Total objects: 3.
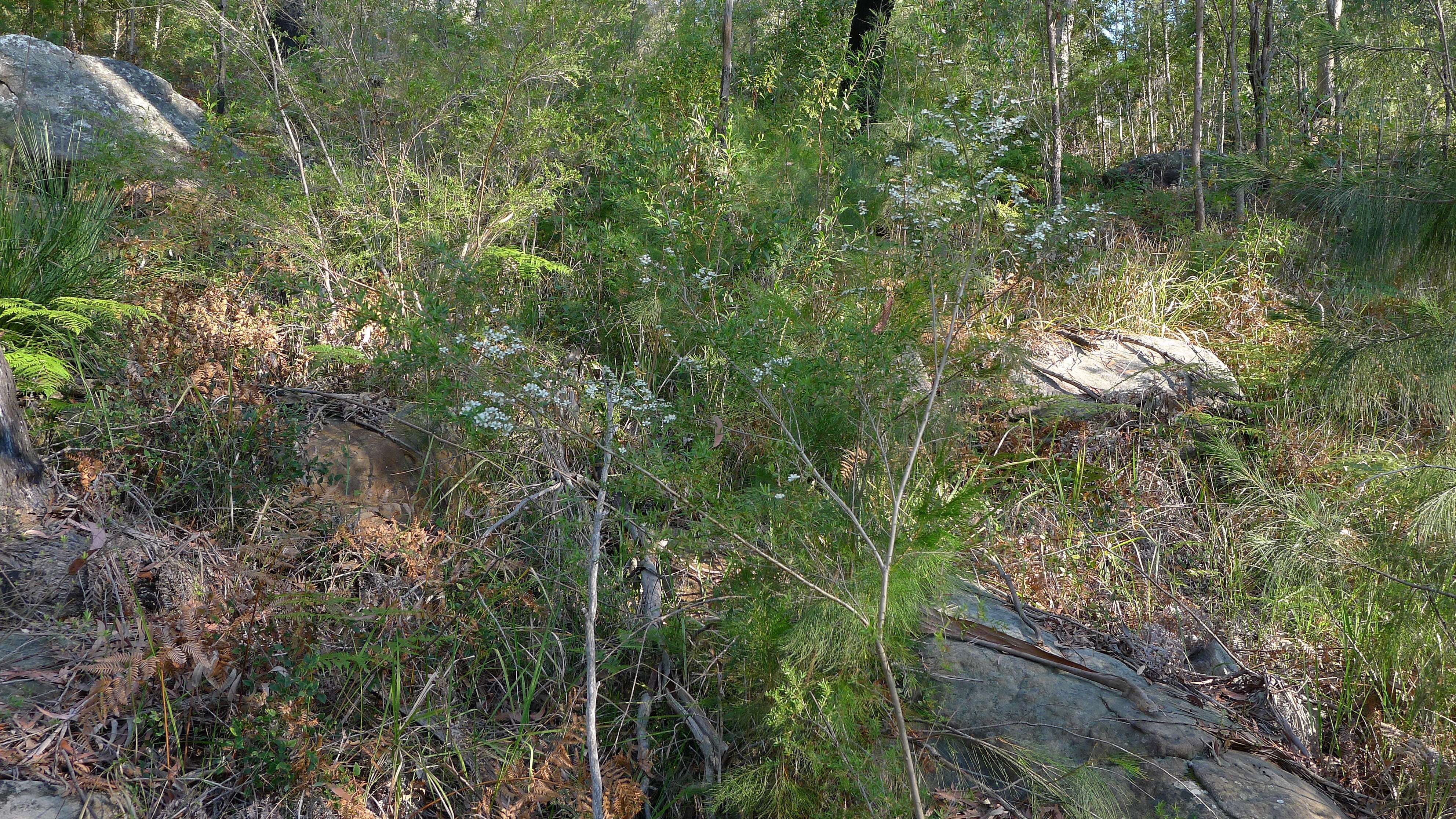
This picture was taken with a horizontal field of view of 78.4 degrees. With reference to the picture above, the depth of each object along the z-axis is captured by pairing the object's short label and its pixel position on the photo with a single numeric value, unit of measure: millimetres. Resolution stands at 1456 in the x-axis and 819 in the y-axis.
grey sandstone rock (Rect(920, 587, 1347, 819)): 2494
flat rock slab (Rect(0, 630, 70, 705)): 2641
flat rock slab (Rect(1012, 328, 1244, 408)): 5188
